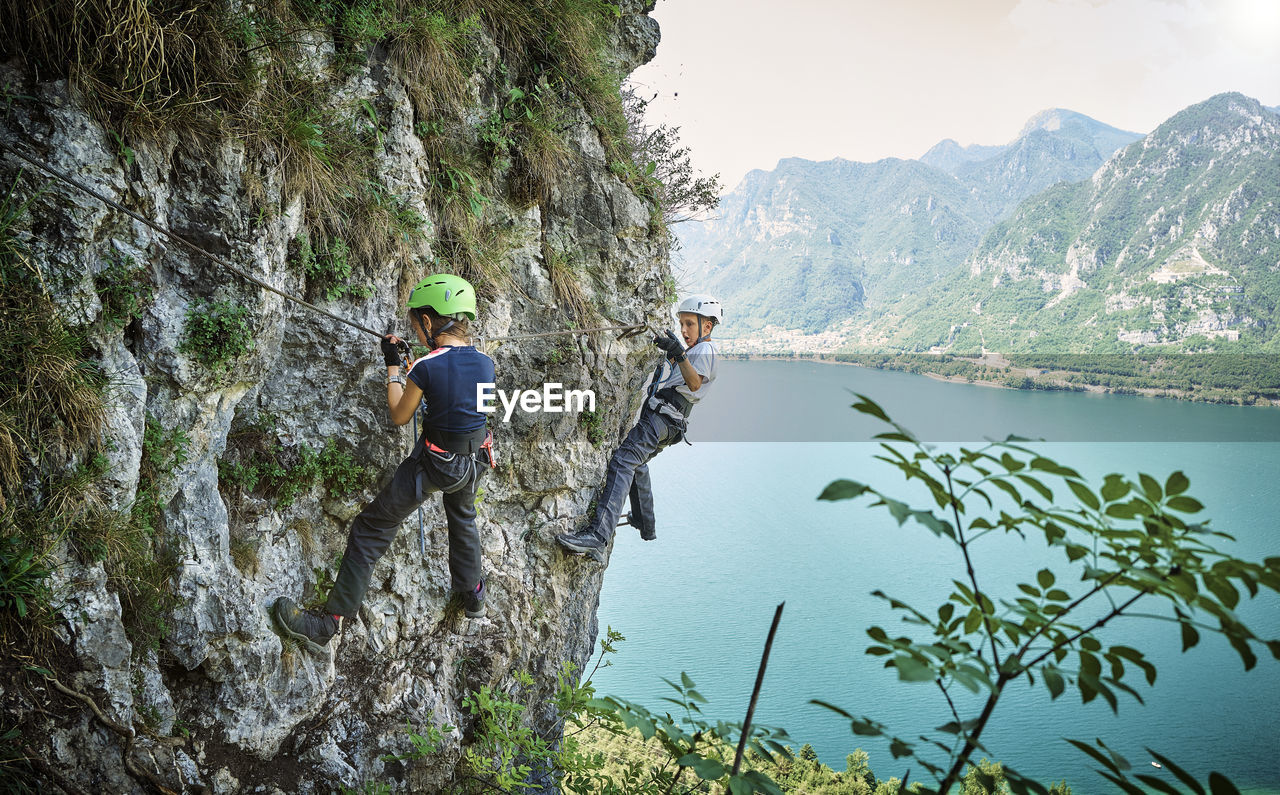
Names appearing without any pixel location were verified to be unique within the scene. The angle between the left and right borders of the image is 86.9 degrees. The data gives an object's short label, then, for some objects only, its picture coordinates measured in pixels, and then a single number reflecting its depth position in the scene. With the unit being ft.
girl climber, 12.07
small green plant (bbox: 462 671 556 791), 11.50
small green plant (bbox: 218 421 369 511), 13.62
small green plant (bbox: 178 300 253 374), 11.28
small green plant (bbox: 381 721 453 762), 13.16
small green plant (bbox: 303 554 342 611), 14.43
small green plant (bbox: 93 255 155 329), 10.13
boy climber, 18.40
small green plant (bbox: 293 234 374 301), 13.67
